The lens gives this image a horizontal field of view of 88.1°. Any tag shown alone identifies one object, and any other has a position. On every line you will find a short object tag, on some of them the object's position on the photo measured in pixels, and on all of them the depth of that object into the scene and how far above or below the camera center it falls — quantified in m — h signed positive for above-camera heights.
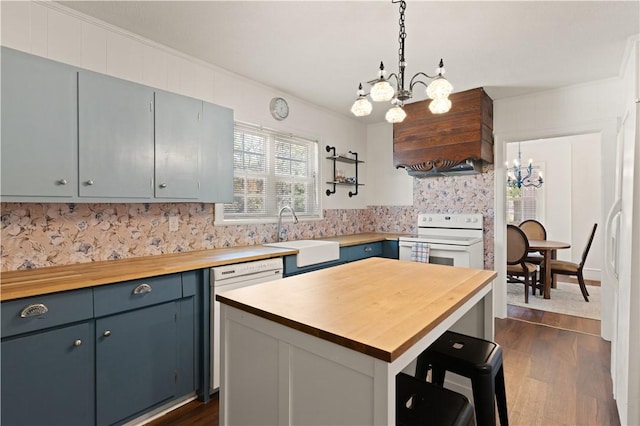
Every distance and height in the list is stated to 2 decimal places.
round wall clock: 3.33 +1.04
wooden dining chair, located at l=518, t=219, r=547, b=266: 5.01 -0.29
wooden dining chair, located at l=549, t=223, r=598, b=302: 4.10 -0.72
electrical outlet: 2.53 -0.10
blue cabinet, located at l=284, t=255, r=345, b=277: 2.65 -0.48
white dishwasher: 2.13 -0.48
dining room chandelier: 5.47 +0.58
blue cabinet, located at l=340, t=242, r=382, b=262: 3.40 -0.45
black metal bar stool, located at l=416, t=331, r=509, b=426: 1.34 -0.67
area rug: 3.79 -1.14
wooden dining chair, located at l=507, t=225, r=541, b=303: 3.99 -0.49
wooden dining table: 4.13 -0.55
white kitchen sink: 2.77 -0.35
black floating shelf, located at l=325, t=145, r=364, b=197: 4.06 +0.64
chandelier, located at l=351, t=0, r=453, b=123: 1.53 +0.56
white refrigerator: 1.61 -0.30
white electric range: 3.35 -0.31
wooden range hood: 3.31 +0.78
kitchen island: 0.95 -0.42
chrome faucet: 3.34 -0.11
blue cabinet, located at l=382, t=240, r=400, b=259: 3.88 -0.46
